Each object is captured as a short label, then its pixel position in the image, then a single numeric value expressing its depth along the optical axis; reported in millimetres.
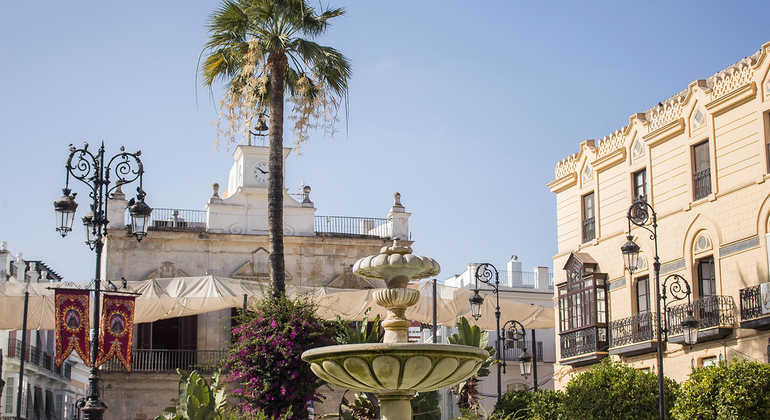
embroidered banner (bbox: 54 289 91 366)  16062
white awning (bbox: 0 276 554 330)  20734
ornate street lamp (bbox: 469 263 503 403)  19484
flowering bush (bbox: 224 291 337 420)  15906
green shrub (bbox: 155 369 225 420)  13727
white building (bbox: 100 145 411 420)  27156
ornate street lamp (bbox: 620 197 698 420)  14188
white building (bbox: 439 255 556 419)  34594
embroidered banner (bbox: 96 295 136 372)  16375
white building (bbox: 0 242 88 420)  34156
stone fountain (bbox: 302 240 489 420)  8734
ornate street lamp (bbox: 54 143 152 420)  12289
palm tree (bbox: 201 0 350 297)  18344
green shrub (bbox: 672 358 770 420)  13602
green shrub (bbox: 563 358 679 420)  16188
